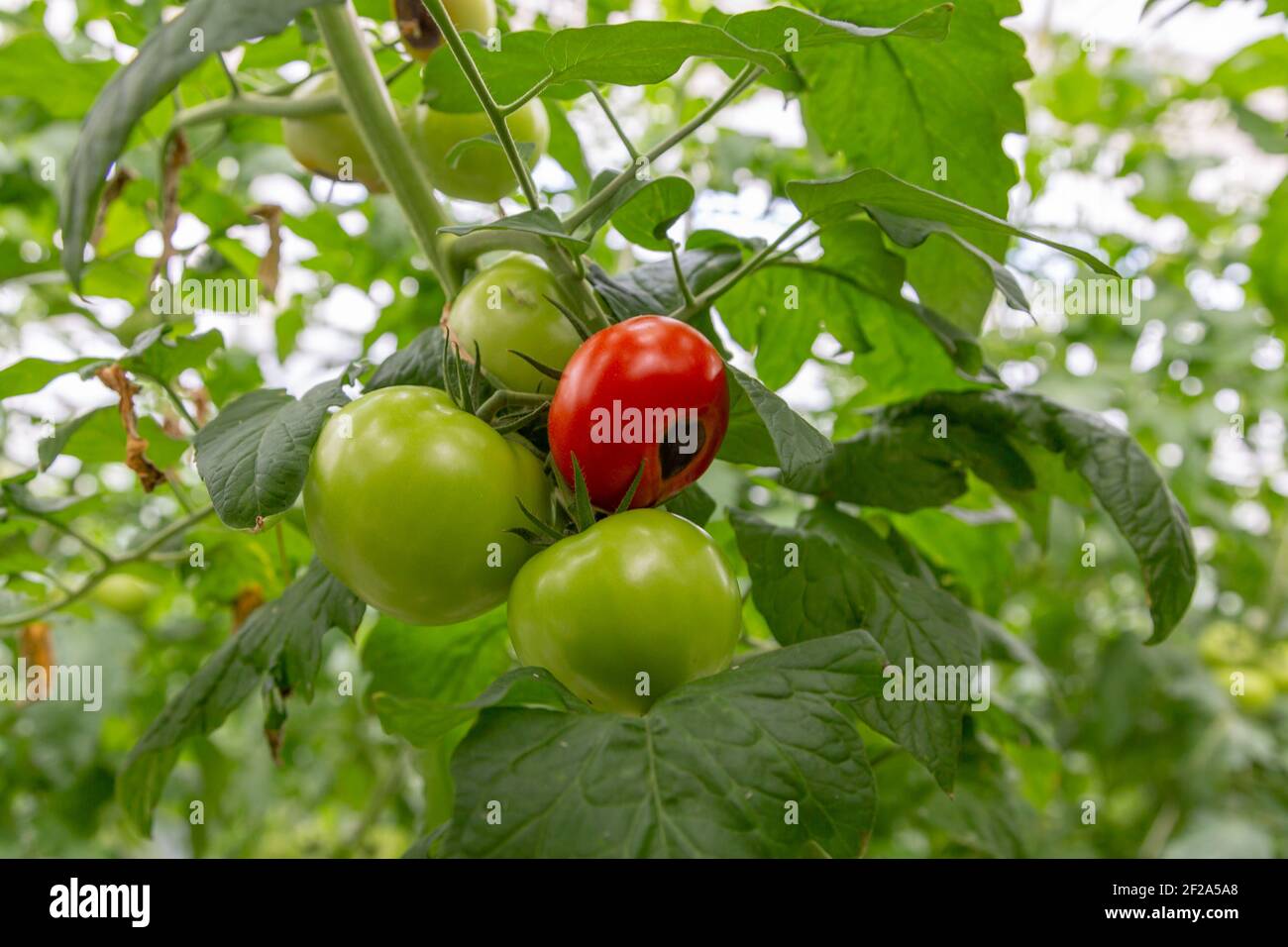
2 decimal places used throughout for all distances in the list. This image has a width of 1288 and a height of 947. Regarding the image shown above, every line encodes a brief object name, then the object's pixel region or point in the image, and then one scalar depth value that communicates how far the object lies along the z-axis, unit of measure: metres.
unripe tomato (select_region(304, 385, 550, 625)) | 0.44
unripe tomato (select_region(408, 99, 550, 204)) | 0.64
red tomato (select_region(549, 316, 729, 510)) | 0.45
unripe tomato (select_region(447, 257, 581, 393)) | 0.52
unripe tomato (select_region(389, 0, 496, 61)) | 0.63
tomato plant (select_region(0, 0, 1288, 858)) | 0.41
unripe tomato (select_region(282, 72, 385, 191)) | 0.67
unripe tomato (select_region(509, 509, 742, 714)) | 0.42
